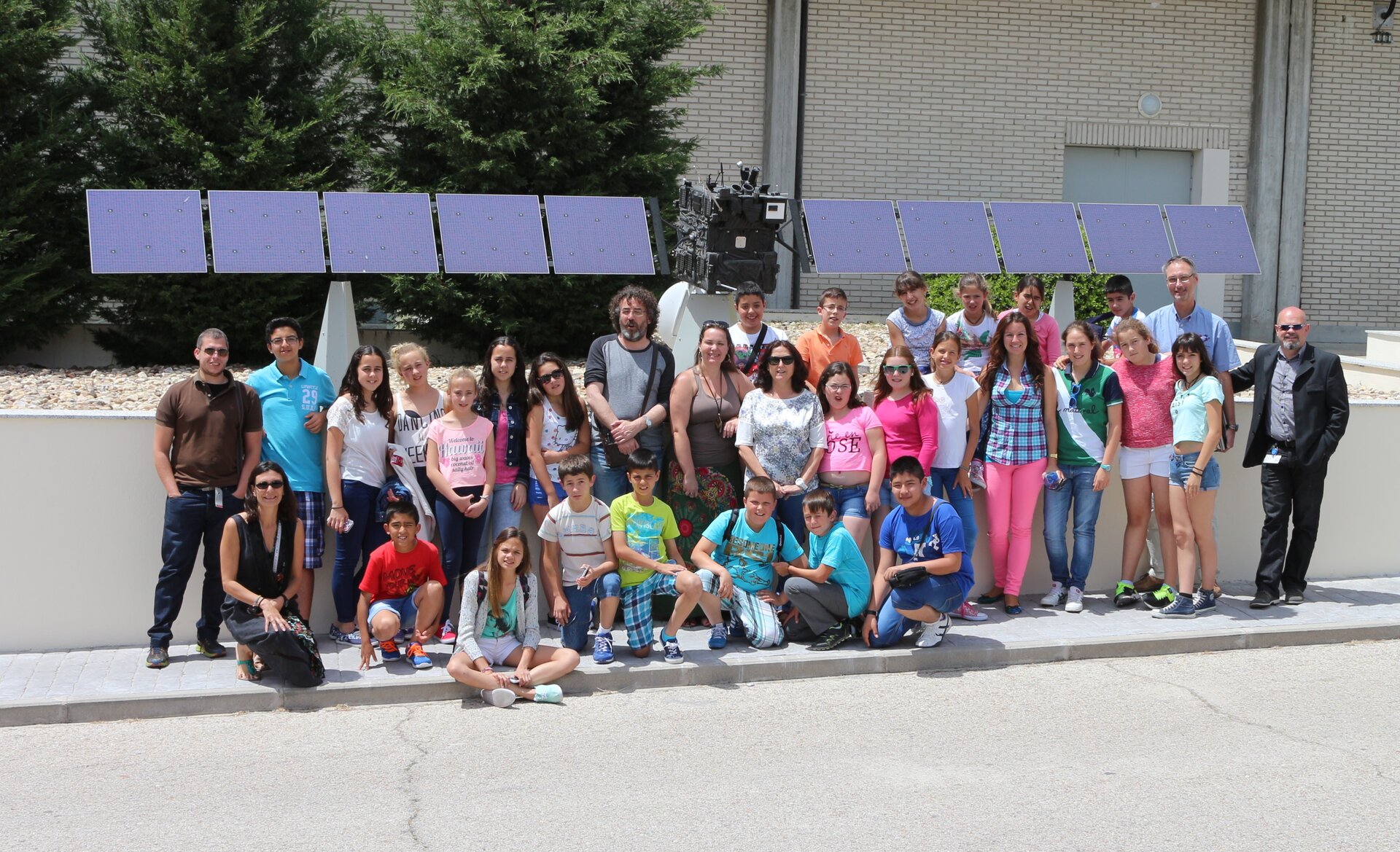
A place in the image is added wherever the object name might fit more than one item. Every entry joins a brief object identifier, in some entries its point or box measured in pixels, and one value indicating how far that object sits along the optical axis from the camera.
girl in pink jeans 8.12
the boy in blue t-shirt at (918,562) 7.16
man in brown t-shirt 6.88
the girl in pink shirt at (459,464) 7.23
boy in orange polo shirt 8.30
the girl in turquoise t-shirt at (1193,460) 8.02
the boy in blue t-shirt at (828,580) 7.23
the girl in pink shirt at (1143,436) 8.22
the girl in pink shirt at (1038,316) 8.76
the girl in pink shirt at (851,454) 7.64
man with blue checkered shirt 8.56
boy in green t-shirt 7.04
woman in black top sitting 6.44
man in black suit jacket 8.21
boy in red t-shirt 6.81
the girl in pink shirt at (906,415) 7.80
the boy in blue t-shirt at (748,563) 7.20
